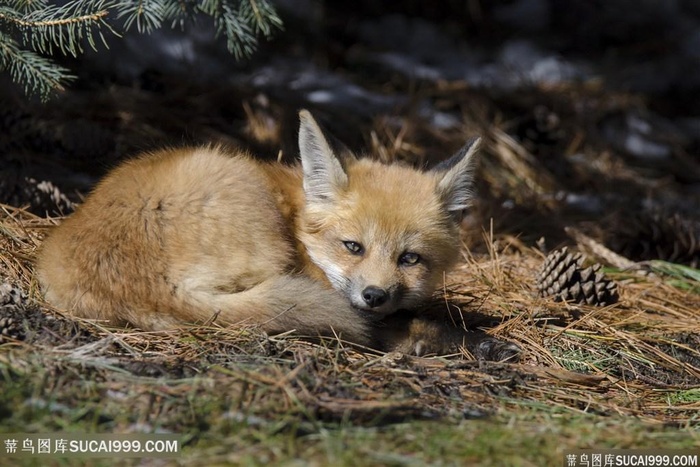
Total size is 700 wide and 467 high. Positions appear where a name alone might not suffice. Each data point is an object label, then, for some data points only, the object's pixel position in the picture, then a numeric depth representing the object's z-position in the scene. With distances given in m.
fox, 6.32
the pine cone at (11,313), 5.82
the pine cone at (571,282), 8.35
